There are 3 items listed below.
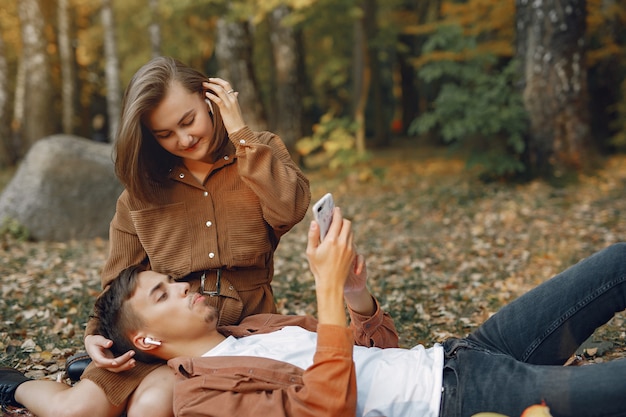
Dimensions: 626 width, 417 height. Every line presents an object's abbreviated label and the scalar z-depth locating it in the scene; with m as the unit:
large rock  8.29
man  2.38
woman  2.97
